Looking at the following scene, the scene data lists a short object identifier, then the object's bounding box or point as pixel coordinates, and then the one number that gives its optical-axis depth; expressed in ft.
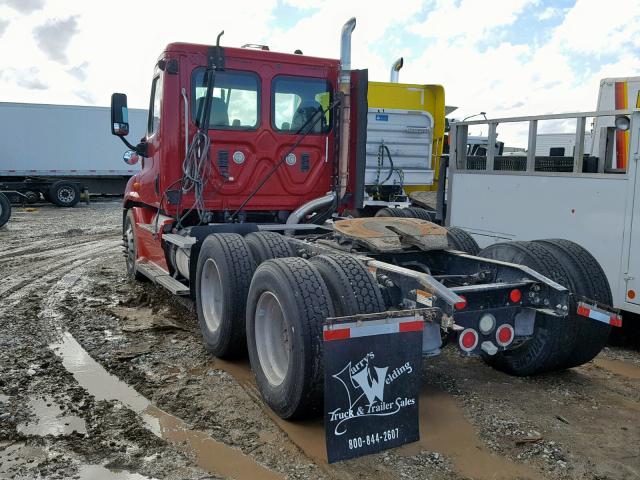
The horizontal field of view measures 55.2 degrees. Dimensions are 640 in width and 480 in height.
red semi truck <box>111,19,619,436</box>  12.28
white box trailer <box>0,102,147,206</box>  77.66
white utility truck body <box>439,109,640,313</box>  18.63
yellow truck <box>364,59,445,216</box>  30.96
